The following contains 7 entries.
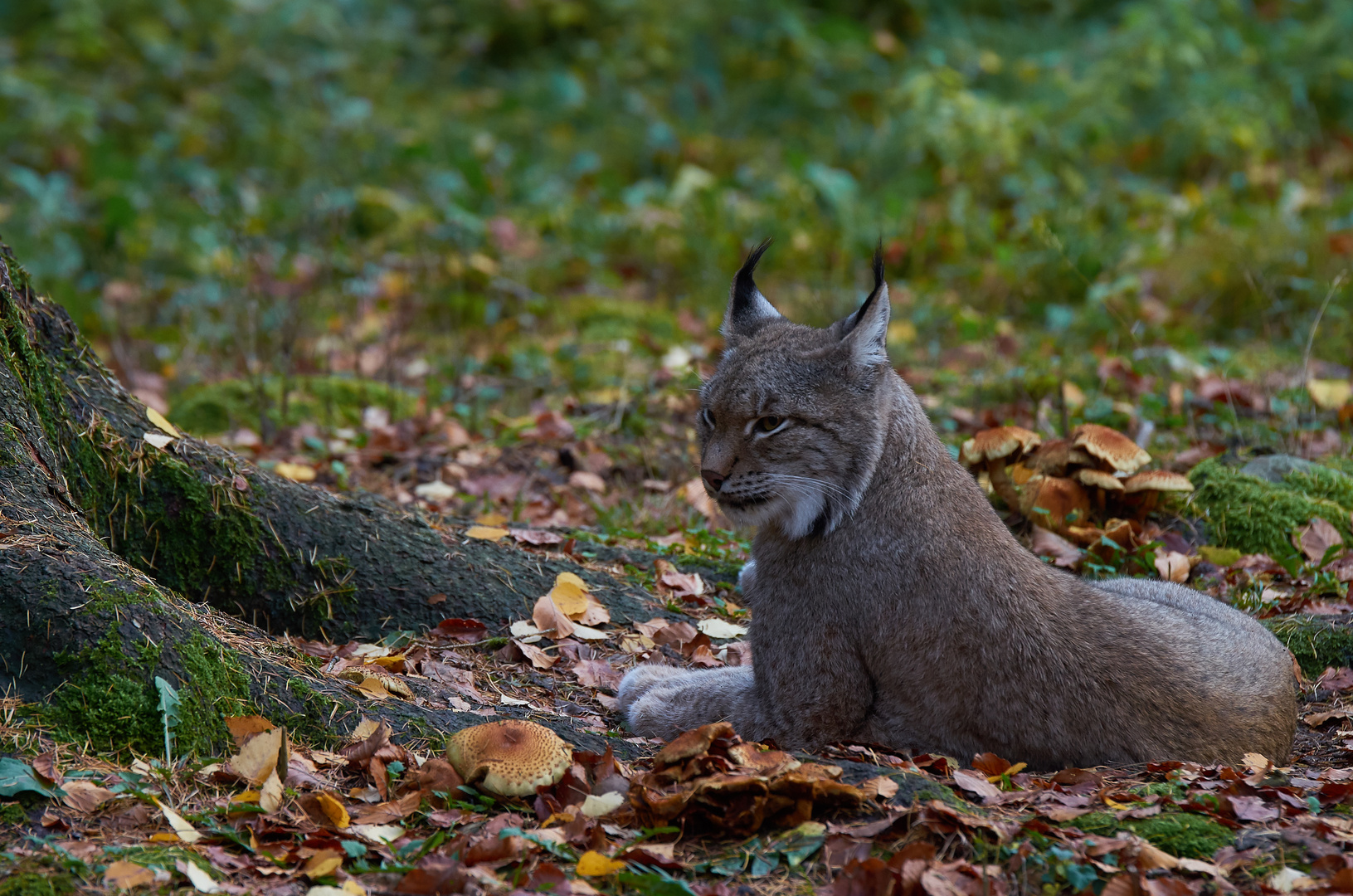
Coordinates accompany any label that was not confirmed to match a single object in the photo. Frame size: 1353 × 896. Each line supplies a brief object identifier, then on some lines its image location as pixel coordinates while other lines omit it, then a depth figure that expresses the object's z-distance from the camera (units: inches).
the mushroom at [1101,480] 505.7
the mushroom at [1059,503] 509.0
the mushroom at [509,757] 296.4
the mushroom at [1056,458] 515.2
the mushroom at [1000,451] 519.5
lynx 350.6
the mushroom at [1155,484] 506.0
